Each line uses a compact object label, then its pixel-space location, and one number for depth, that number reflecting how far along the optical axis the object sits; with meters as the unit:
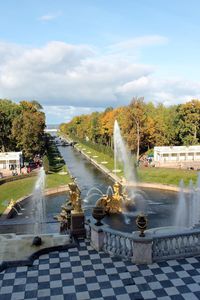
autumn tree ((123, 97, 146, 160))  63.34
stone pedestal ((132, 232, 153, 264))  13.29
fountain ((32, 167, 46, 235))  24.42
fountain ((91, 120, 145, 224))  28.47
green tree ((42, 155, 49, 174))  51.69
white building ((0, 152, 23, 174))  54.84
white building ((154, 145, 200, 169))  61.44
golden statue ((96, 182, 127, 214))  28.41
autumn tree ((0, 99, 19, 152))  63.69
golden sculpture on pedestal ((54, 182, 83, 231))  16.89
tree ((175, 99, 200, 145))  71.69
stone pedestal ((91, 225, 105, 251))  14.72
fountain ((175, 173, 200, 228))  24.61
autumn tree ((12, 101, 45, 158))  58.53
